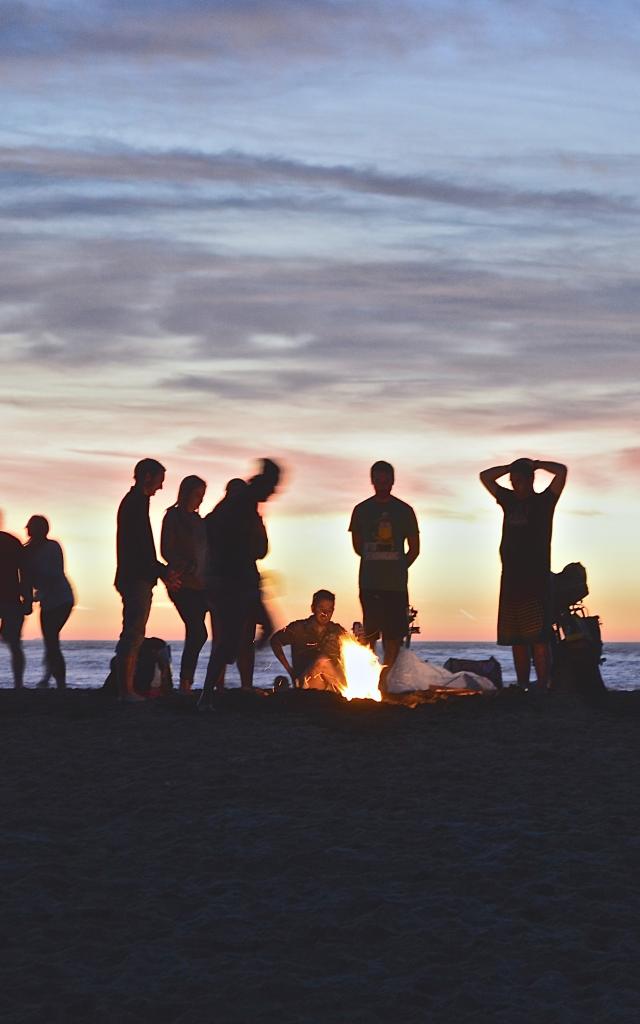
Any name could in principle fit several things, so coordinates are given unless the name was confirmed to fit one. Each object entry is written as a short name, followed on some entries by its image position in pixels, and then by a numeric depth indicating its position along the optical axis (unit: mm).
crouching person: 13188
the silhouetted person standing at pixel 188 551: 12156
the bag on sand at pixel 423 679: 13305
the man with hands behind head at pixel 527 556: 11914
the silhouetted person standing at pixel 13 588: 13648
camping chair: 13008
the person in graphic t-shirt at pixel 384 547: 12281
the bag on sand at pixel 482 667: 14125
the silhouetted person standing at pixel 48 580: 13664
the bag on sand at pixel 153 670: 13531
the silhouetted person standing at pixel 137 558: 11430
